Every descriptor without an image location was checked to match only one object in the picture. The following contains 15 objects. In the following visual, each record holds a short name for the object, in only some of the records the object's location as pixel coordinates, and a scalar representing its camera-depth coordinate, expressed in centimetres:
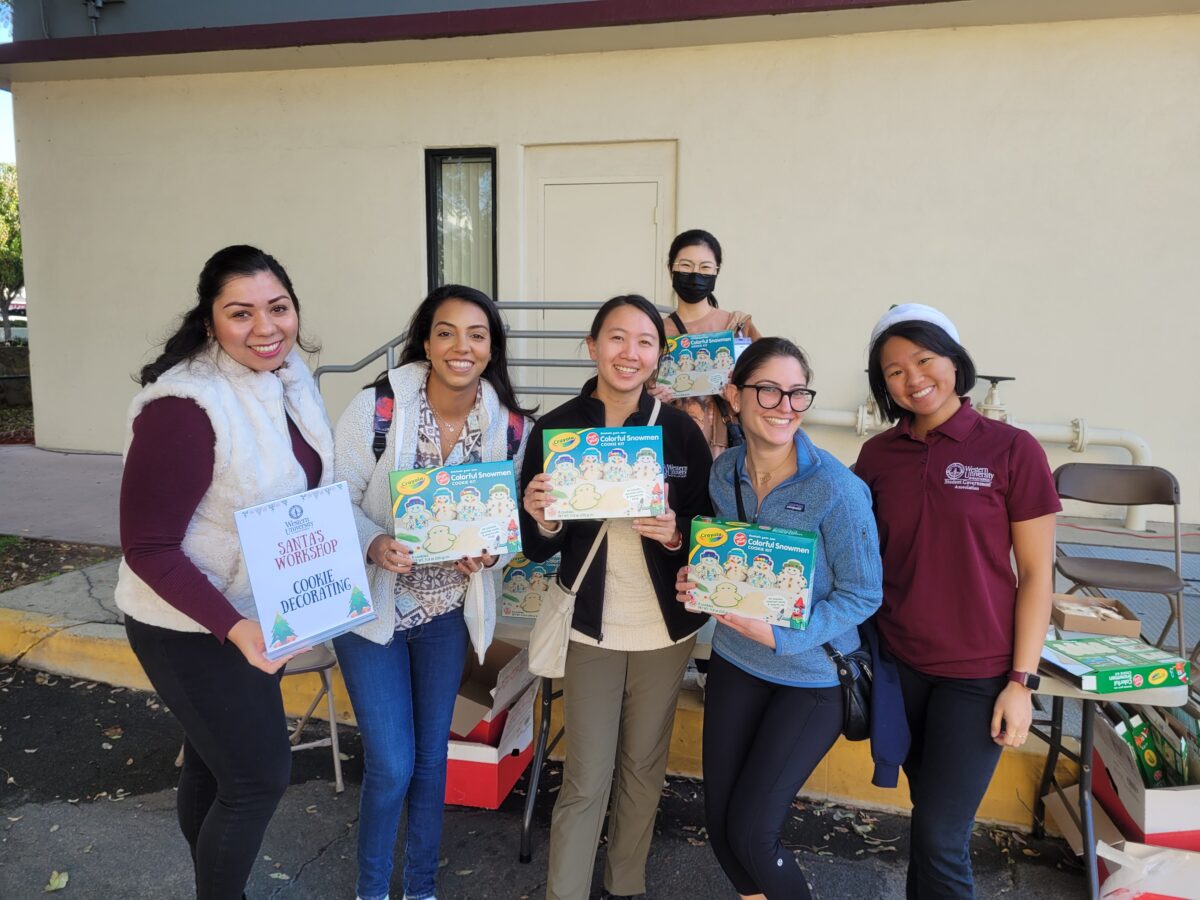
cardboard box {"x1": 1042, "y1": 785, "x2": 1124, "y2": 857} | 238
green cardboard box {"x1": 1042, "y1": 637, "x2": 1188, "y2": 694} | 208
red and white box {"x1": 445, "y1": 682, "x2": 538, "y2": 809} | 282
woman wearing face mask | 320
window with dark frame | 701
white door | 645
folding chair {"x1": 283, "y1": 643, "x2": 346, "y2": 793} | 298
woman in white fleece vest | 169
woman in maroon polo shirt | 186
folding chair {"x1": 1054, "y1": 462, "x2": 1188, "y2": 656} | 374
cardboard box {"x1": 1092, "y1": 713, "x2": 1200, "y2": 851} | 220
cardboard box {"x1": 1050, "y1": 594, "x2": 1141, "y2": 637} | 253
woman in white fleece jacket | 211
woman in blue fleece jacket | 191
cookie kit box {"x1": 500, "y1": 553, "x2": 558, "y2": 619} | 293
